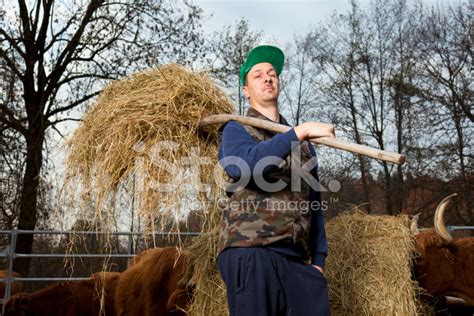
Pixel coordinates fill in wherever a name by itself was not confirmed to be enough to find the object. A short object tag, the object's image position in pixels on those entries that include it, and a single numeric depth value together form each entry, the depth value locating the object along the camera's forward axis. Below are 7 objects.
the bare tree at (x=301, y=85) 22.08
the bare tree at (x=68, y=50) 15.86
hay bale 4.14
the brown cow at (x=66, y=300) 6.84
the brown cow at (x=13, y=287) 10.81
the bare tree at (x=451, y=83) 19.22
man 2.56
